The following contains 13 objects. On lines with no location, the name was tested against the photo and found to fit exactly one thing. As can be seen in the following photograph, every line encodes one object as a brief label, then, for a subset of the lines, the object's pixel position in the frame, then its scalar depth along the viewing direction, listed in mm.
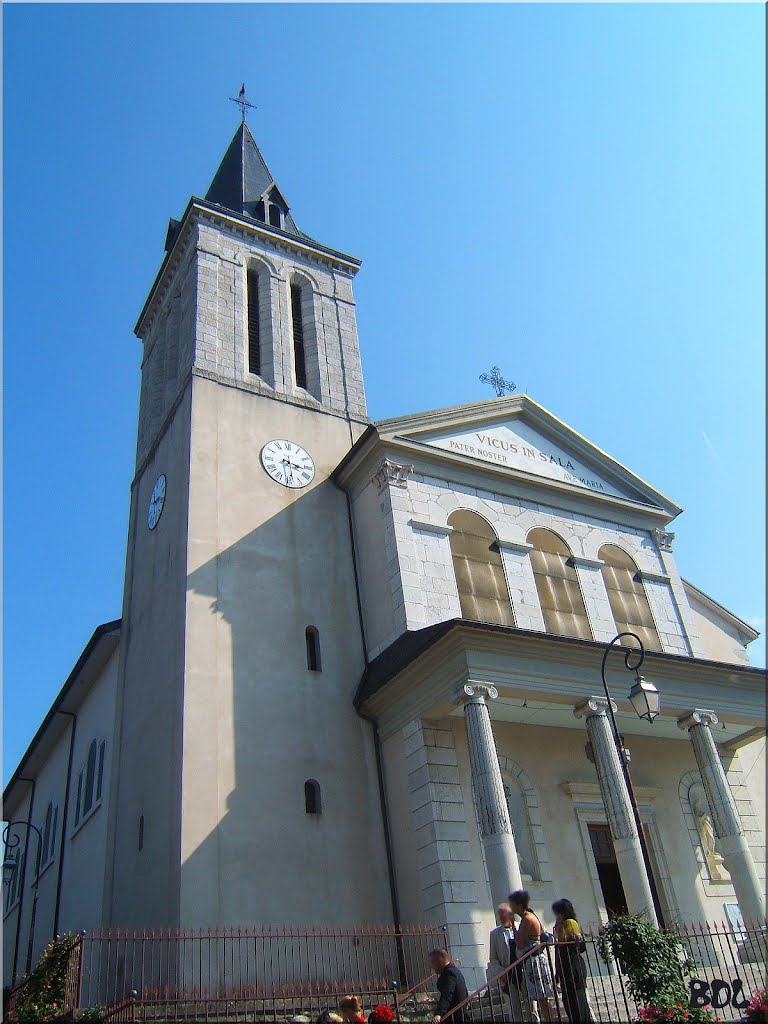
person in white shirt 10375
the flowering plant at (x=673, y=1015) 10578
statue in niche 19500
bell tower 16469
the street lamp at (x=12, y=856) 25266
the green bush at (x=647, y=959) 11273
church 16266
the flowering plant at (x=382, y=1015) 9797
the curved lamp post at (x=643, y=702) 13188
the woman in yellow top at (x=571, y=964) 10344
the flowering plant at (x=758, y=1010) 10547
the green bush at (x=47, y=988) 11875
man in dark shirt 10320
